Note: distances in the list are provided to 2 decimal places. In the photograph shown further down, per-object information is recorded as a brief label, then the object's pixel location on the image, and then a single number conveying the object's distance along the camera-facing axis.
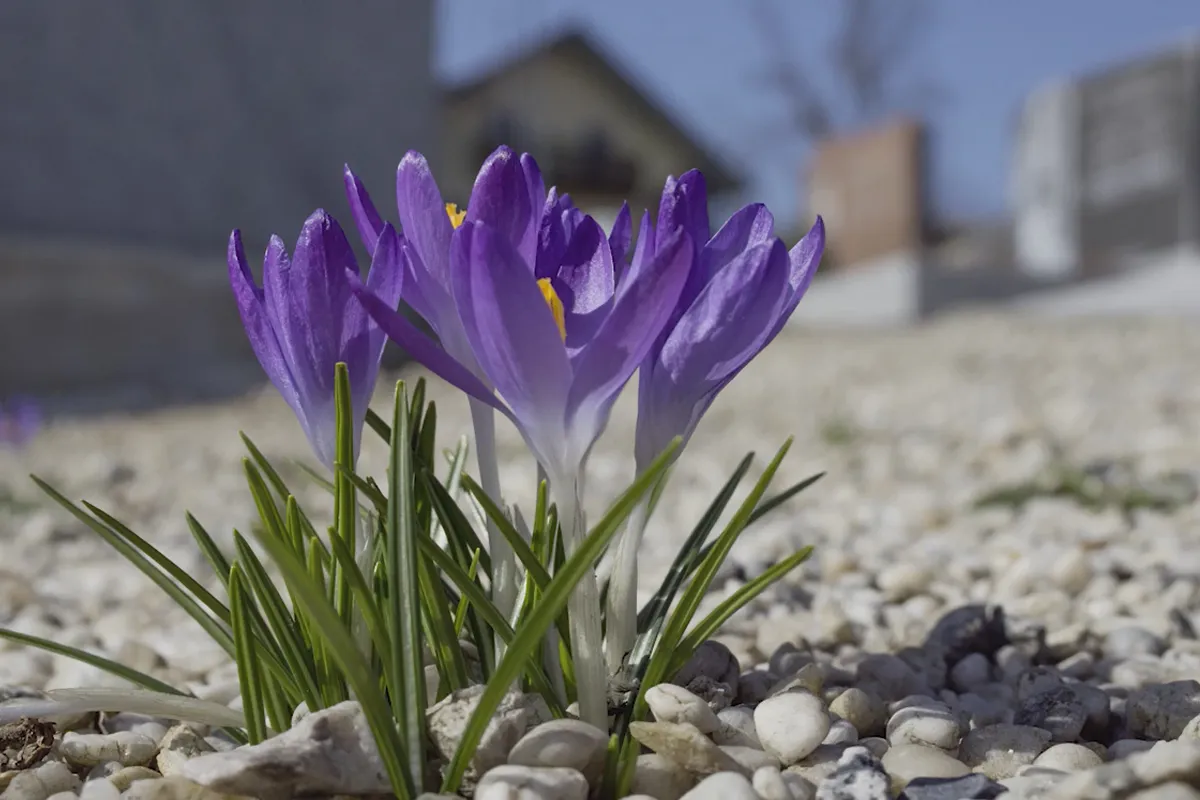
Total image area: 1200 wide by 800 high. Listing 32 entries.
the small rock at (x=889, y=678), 0.32
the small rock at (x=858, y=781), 0.25
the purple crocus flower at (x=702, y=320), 0.25
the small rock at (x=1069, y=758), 0.27
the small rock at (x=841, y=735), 0.28
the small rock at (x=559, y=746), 0.25
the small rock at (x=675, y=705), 0.26
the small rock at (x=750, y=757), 0.26
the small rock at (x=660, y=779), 0.26
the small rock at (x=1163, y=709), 0.29
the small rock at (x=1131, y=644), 0.36
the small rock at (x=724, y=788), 0.24
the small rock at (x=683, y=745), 0.25
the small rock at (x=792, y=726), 0.27
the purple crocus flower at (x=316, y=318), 0.26
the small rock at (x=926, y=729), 0.28
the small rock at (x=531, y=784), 0.24
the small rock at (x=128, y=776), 0.27
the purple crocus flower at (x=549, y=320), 0.24
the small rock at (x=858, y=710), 0.29
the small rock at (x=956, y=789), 0.25
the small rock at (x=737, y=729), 0.27
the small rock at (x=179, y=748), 0.28
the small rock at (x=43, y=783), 0.27
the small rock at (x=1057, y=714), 0.29
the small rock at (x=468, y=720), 0.25
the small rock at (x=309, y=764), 0.24
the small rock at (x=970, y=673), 0.34
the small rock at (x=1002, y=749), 0.27
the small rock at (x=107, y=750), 0.29
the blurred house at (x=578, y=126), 10.55
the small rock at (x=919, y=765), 0.26
